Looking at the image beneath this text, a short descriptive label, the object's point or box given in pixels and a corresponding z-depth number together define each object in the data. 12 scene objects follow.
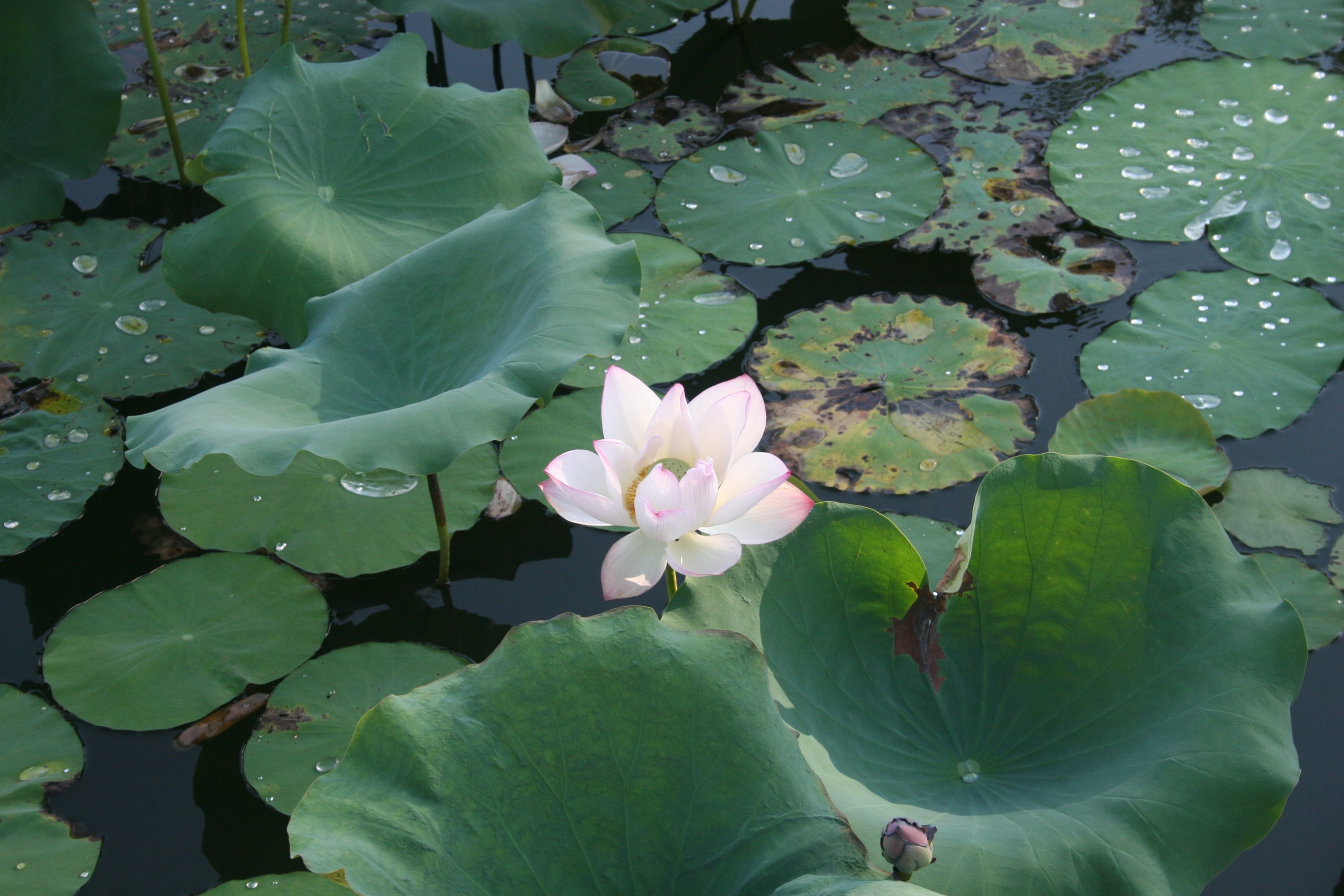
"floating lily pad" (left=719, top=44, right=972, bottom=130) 3.06
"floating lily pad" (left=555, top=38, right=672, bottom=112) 3.18
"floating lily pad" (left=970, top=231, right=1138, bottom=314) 2.44
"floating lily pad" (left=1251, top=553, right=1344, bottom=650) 1.75
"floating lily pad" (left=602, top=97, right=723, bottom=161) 2.98
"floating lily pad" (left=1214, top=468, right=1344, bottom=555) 1.92
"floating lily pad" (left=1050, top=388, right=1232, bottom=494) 1.97
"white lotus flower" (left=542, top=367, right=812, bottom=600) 1.12
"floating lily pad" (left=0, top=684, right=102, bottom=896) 1.54
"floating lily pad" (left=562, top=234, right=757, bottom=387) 2.32
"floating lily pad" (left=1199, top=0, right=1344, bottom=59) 3.07
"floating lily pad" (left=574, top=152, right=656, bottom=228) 2.77
